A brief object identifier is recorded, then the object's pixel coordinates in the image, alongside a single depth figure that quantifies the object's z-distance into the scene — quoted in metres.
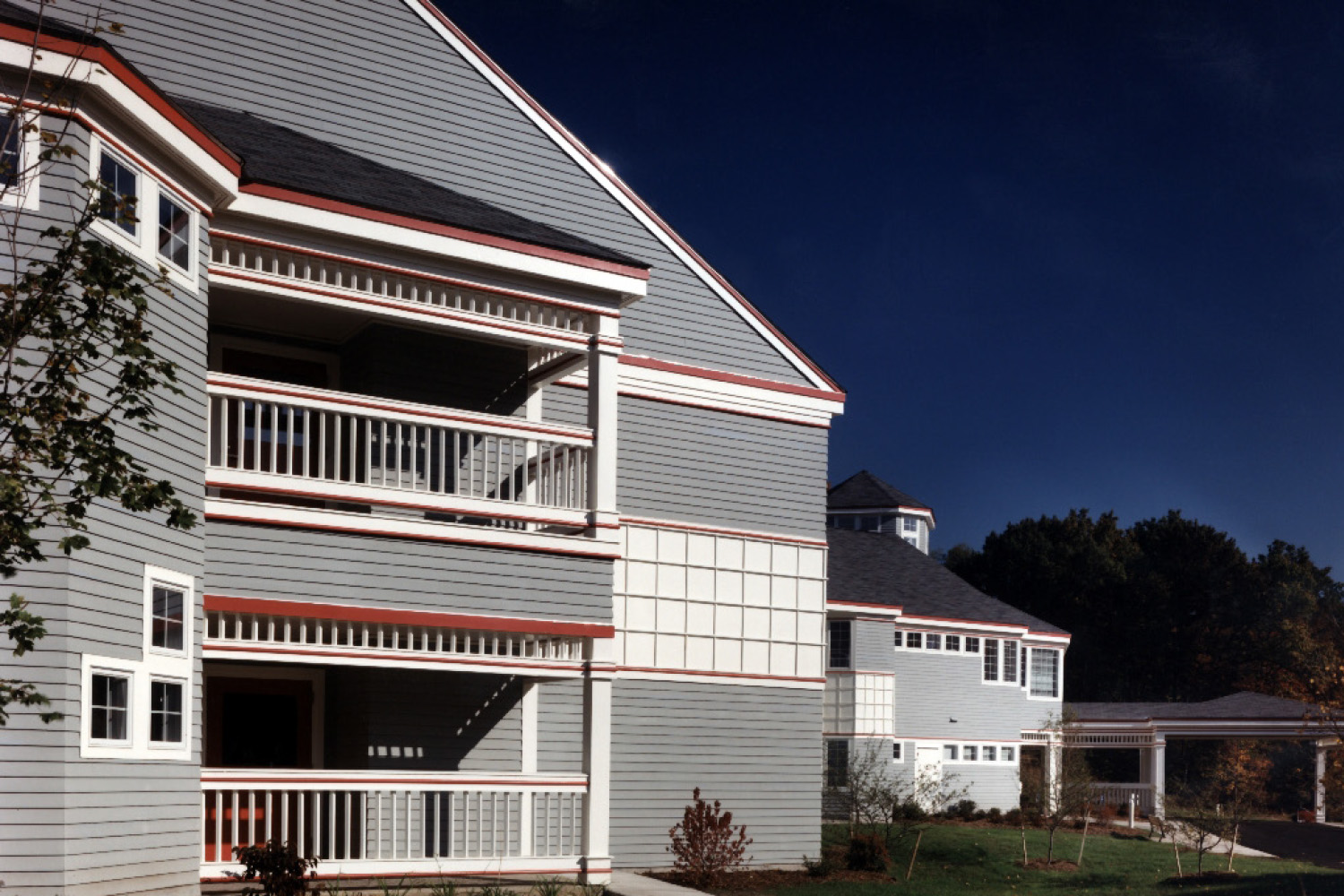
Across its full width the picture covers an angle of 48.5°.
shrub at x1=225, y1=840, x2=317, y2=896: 12.65
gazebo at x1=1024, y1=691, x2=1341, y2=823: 46.94
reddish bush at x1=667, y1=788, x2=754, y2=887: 18.55
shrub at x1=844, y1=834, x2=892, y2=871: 21.27
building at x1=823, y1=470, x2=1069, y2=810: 39.62
